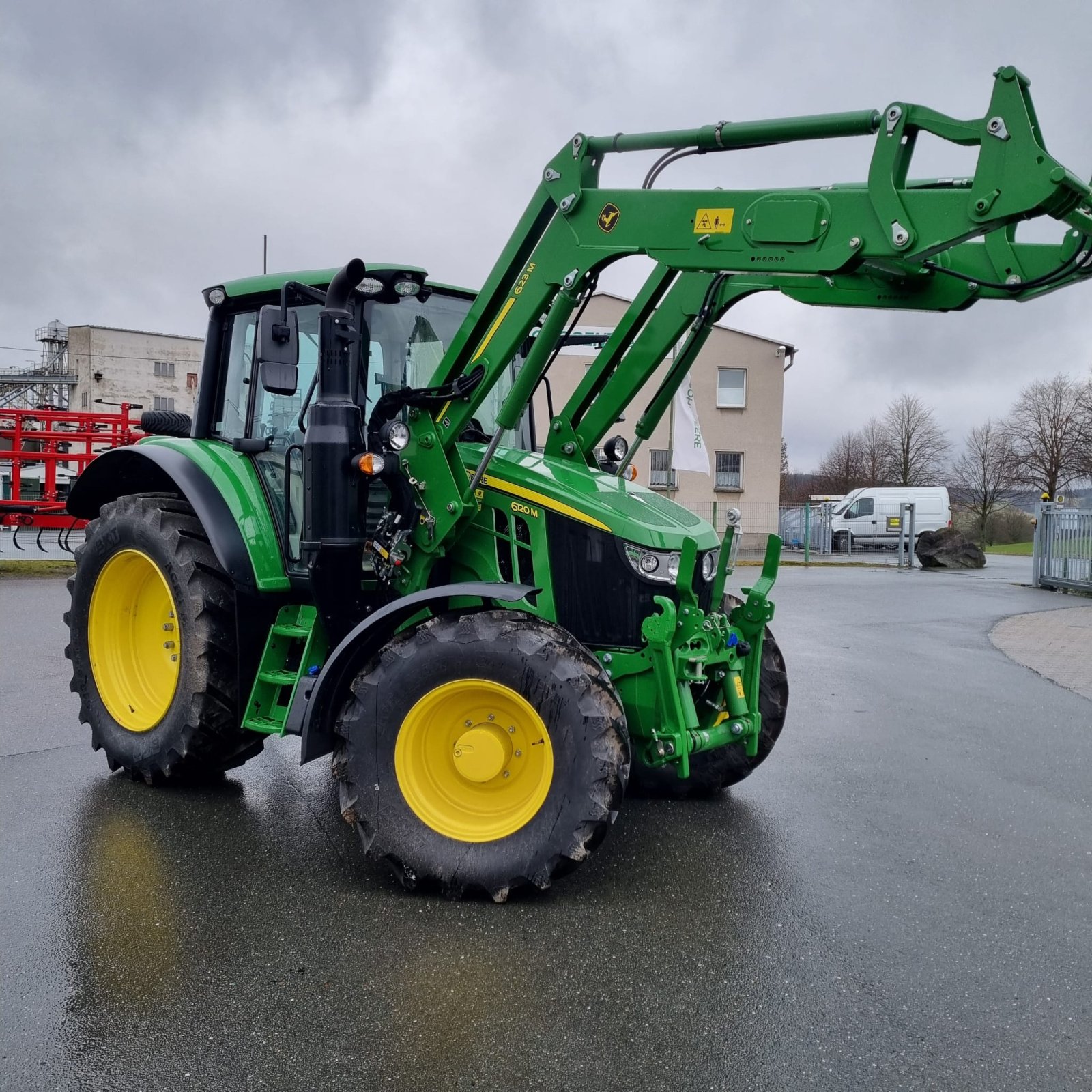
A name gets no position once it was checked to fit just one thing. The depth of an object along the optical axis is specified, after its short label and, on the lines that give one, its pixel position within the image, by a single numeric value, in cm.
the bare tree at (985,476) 4469
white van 3428
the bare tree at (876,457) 5369
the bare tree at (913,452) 5088
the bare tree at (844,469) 5675
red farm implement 1539
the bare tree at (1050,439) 4219
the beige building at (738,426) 3203
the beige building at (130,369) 5188
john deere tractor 351
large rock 2411
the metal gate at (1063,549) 1712
